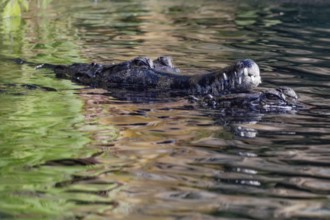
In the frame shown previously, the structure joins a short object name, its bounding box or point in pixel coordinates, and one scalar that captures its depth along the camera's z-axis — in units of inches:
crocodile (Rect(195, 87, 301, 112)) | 548.1
